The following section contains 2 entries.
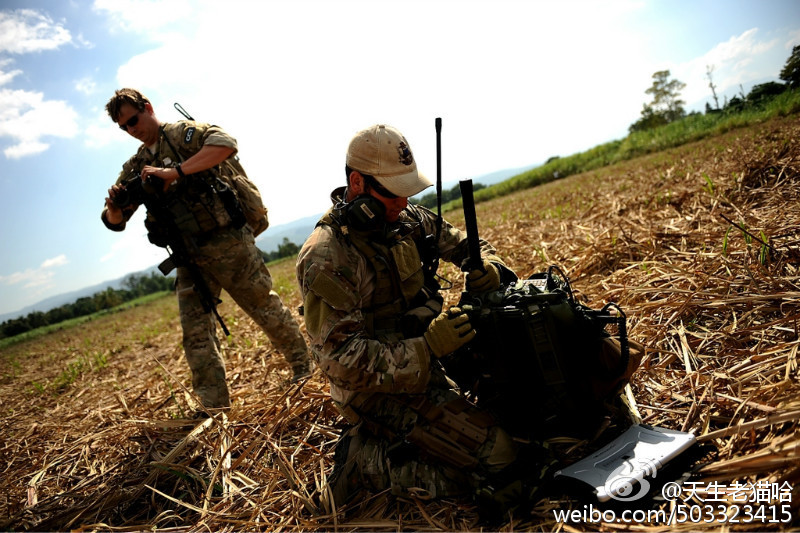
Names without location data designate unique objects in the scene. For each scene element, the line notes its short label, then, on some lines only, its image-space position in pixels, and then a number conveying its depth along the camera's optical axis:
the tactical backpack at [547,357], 2.08
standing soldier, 3.48
